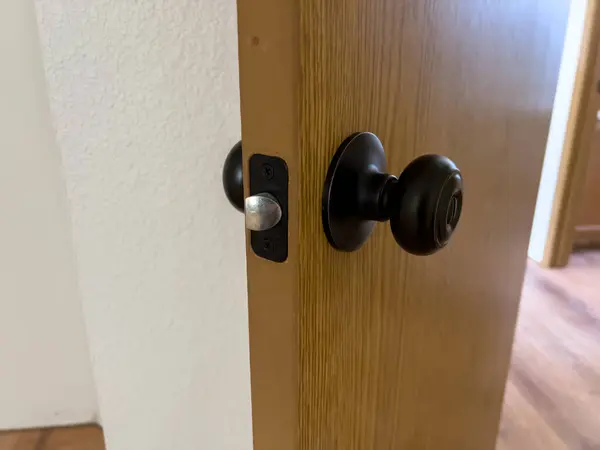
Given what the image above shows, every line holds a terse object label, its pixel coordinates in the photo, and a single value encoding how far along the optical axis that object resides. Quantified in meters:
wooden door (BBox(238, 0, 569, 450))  0.29
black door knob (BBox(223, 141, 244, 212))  0.49
